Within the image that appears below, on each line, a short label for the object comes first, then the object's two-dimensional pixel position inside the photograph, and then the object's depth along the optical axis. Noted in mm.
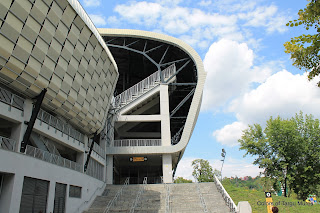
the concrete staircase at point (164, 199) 19125
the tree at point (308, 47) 6754
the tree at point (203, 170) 44469
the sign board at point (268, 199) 14256
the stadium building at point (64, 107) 13516
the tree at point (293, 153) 30366
